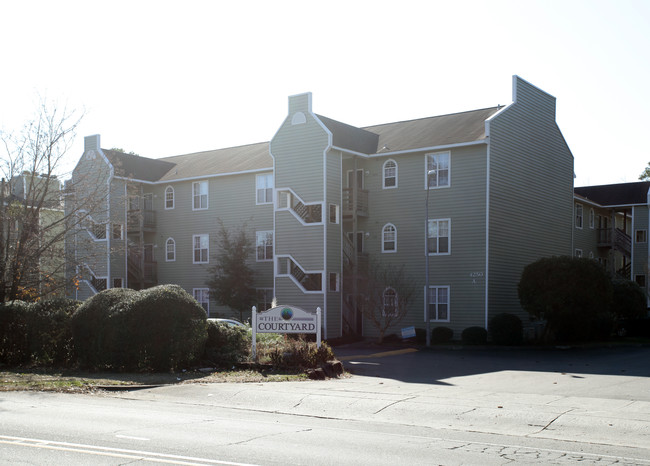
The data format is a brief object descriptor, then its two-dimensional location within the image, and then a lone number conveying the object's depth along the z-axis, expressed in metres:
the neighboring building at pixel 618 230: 46.47
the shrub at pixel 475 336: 31.61
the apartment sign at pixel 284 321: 20.38
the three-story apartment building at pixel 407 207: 33.38
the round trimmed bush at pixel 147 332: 19.16
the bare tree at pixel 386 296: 33.28
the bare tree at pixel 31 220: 23.53
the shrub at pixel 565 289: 30.05
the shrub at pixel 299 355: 19.59
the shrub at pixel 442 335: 32.88
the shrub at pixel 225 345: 20.45
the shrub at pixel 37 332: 20.97
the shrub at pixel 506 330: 31.36
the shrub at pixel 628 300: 36.22
